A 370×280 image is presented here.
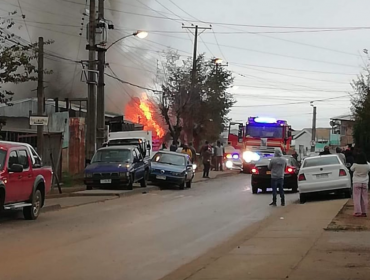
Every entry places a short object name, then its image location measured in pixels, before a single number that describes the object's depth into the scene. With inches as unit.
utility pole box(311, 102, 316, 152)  3028.3
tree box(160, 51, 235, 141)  2113.7
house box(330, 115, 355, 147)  3079.2
